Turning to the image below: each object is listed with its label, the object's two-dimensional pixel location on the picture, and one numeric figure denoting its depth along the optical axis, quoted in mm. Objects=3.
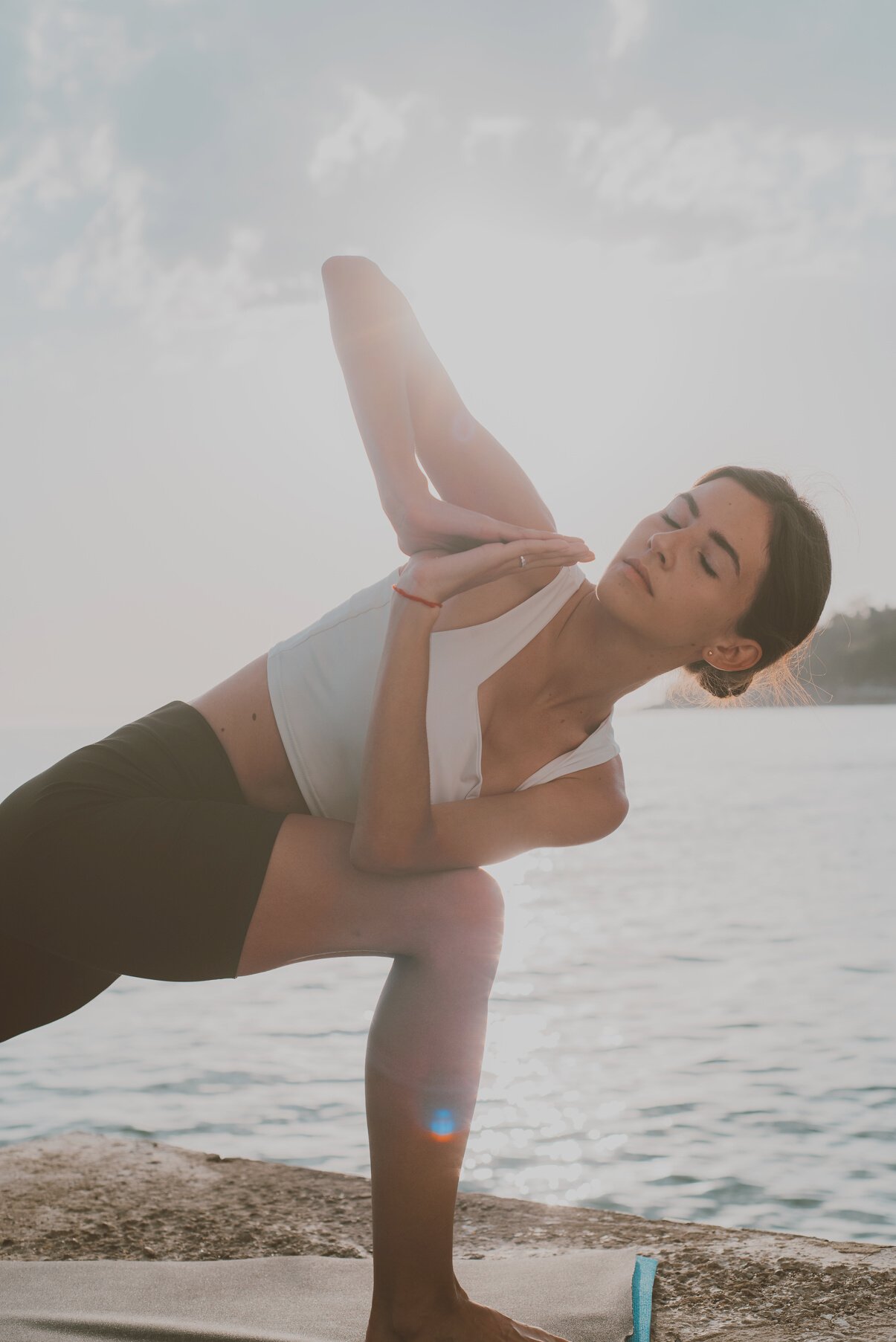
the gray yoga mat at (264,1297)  1888
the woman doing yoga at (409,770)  1627
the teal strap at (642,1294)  1886
